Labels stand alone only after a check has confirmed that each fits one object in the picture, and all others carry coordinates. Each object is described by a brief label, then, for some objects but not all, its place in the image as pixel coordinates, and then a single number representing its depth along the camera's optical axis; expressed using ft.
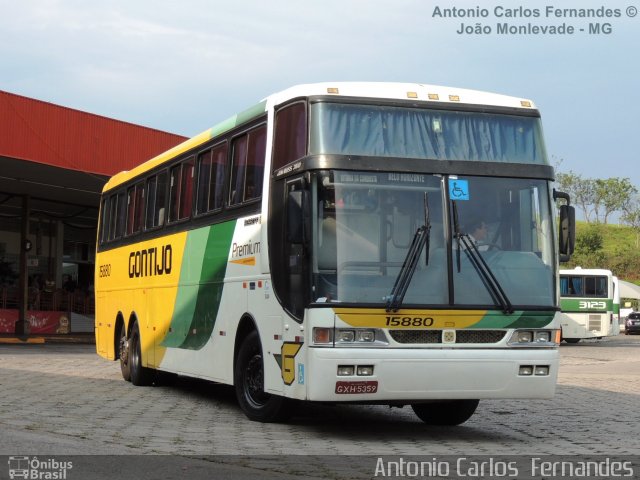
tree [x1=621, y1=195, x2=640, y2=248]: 399.85
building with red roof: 92.12
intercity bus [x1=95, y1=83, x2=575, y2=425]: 33.27
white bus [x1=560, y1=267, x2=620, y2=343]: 137.39
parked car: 198.29
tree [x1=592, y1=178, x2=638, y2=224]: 412.36
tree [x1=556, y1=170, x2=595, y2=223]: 409.28
